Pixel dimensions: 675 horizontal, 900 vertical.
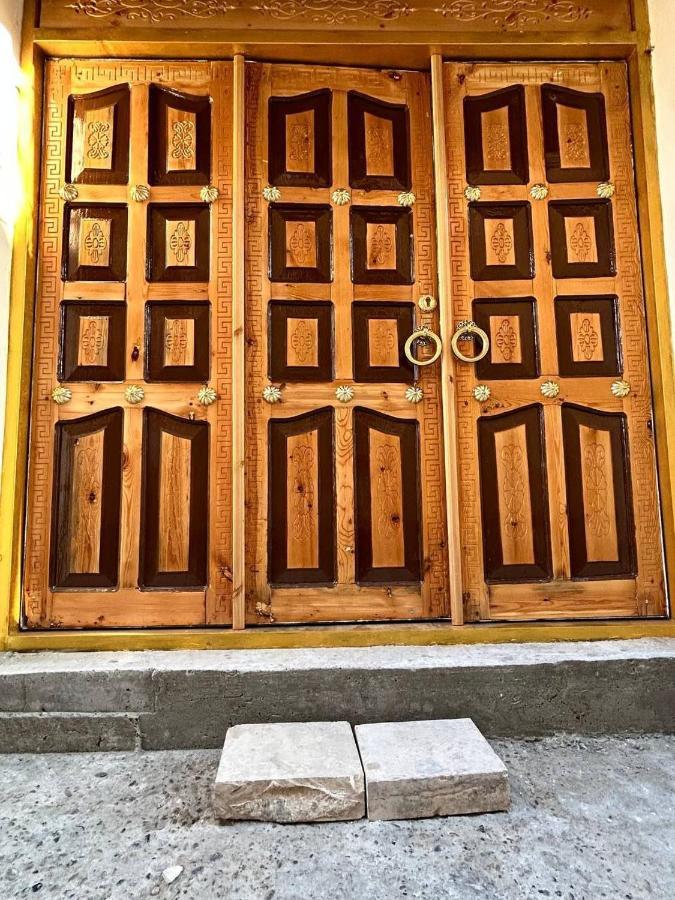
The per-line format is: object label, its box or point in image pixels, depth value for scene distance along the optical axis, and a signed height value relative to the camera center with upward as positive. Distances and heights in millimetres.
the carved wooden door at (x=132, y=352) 2189 +695
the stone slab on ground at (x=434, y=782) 1441 -775
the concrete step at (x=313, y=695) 1835 -679
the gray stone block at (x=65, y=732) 1821 -776
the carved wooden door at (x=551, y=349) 2242 +684
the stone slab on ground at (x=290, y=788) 1433 -777
